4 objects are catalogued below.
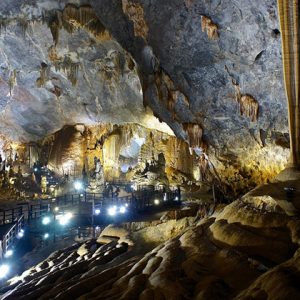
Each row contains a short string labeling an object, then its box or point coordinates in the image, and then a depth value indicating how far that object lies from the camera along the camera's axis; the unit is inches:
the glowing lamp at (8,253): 454.8
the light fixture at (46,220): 591.9
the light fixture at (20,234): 537.9
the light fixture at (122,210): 650.8
